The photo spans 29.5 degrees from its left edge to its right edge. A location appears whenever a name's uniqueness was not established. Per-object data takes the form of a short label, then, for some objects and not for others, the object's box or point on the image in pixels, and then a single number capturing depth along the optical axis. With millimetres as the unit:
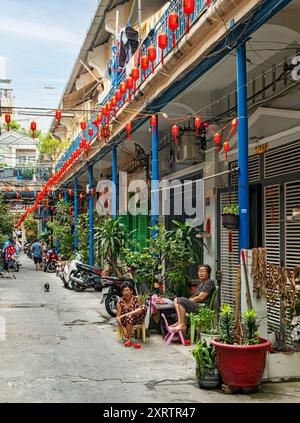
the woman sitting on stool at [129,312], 9469
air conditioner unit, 13352
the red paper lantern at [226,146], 10439
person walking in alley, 28378
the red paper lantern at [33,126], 13562
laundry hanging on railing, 15688
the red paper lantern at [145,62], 10573
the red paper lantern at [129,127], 12861
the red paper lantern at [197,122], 10581
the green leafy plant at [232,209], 8285
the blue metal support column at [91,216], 20688
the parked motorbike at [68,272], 18158
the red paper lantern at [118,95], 13141
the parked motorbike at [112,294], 12672
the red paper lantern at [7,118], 12086
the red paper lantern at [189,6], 8328
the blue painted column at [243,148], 7641
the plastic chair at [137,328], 9594
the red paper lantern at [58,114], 12133
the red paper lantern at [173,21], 8898
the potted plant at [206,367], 6668
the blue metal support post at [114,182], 16266
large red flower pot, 6410
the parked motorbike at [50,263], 27672
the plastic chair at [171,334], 9319
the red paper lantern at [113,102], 13305
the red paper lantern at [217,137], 10457
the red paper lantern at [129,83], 12273
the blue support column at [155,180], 12164
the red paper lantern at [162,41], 9500
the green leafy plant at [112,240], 15344
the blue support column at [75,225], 25125
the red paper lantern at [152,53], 10137
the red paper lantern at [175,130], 11205
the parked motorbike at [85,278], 17547
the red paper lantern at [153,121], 11647
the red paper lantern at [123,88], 12802
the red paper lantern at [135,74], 11961
